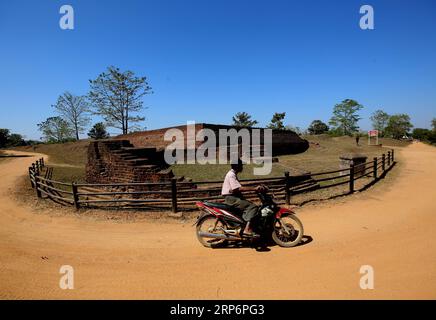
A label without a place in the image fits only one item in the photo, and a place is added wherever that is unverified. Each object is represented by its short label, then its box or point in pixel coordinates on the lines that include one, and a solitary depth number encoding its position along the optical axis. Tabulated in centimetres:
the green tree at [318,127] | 7101
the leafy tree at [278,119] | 5066
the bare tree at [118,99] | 3400
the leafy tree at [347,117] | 5603
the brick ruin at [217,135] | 1996
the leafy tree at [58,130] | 4402
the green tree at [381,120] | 7006
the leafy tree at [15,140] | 5236
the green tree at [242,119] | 6051
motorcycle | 469
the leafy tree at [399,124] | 6575
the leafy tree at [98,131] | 5450
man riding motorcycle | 463
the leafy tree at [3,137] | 4646
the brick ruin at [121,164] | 933
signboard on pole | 3822
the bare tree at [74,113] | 4114
